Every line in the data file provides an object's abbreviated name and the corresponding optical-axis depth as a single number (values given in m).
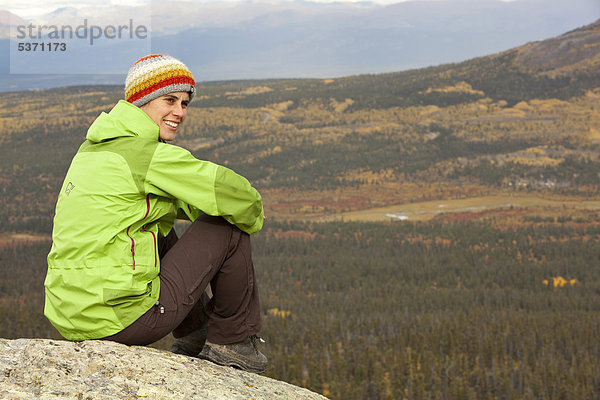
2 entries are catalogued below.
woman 4.20
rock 3.79
